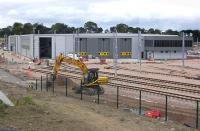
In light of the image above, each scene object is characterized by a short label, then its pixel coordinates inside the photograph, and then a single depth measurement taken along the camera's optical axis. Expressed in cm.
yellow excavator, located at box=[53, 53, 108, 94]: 2903
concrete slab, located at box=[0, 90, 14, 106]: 1777
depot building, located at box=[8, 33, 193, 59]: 8672
